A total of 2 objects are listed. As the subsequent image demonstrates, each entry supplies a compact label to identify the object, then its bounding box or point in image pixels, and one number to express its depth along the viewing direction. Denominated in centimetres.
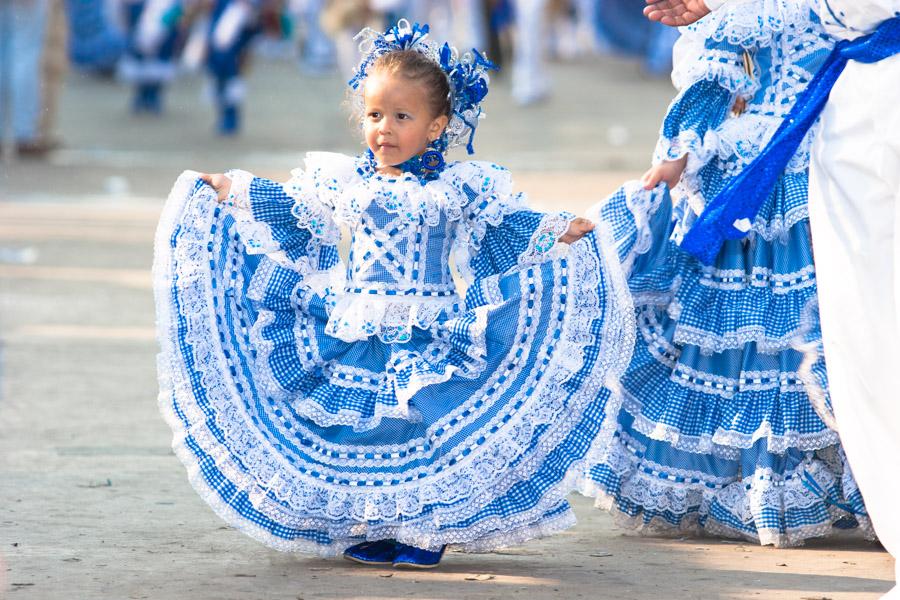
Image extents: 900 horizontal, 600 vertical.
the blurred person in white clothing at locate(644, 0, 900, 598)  845
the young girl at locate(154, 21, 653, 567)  883
